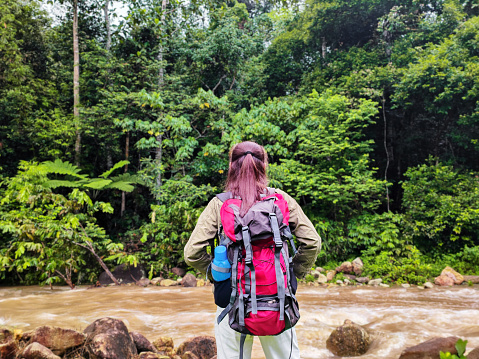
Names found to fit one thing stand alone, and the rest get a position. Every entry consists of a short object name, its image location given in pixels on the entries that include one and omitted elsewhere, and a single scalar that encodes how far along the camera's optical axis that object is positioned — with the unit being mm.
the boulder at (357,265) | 8766
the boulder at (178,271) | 8766
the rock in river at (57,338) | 3217
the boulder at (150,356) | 3240
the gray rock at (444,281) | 7818
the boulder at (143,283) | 8258
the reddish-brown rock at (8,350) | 2985
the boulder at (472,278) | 7869
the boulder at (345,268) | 8898
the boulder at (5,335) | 3318
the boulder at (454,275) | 7920
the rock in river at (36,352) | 2939
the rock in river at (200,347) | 3549
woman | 1674
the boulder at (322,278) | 8405
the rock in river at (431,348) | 3145
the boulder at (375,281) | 8047
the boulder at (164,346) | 3695
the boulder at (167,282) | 8238
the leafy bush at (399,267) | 8039
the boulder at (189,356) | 3418
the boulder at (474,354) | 2824
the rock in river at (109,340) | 3080
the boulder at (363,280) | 8195
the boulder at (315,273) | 8734
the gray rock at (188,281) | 8164
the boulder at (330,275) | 8514
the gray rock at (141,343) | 3545
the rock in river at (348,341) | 3945
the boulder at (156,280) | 8371
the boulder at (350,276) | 8531
